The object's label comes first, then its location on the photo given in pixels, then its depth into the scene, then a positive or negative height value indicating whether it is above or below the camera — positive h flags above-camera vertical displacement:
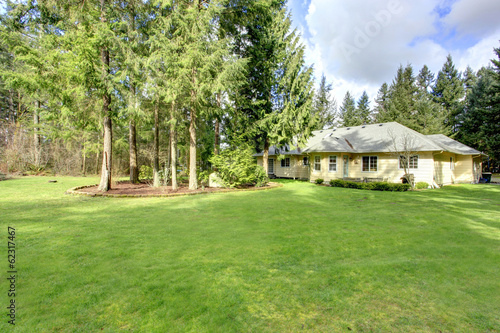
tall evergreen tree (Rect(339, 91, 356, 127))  38.31 +10.01
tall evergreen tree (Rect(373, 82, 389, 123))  38.94 +12.40
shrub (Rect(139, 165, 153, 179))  13.61 -0.18
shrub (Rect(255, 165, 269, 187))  14.06 -0.51
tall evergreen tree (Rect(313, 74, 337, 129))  39.88 +11.45
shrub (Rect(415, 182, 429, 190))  13.96 -1.18
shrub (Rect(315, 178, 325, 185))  16.44 -1.01
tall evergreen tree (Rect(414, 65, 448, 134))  26.64 +6.24
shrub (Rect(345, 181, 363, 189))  14.18 -1.15
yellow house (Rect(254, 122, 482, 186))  14.88 +0.66
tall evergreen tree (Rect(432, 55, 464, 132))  33.25 +11.91
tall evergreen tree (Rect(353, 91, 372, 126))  40.03 +10.56
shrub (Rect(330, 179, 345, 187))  14.95 -1.06
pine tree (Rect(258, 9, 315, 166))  14.87 +5.22
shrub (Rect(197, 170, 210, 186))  12.78 -0.43
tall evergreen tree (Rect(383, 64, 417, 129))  31.11 +10.07
